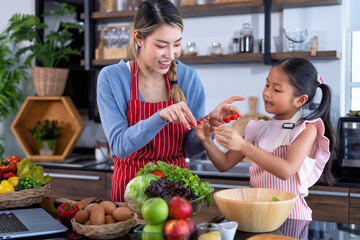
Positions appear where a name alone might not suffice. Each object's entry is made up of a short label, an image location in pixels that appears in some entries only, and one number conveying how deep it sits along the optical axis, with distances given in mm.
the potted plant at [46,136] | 3918
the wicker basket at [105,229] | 1385
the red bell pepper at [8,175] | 1982
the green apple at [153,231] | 1208
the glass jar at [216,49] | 3437
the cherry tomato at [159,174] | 1769
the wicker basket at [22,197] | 1860
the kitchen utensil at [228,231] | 1287
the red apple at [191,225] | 1206
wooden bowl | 1411
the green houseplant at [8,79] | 4125
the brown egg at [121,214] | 1434
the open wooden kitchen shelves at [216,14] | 3188
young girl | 1818
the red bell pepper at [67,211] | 1606
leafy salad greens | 1692
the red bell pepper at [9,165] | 2045
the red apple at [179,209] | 1244
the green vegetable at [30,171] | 2031
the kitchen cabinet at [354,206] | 2738
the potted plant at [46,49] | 3910
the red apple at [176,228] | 1185
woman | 1951
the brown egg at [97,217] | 1401
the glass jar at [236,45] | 3432
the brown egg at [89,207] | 1457
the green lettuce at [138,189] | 1638
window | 3432
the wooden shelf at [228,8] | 3201
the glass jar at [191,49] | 3549
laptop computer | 1470
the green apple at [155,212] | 1225
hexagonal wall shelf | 3919
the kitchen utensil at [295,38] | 3207
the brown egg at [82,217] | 1439
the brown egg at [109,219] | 1426
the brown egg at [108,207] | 1463
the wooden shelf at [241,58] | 3102
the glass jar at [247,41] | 3391
